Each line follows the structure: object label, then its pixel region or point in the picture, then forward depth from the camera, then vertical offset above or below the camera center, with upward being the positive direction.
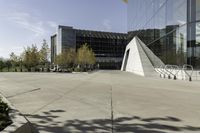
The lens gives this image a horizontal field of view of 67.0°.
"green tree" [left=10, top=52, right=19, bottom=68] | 38.34 +1.64
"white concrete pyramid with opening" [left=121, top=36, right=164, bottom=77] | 20.16 +0.88
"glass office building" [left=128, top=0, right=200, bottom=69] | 13.18 +3.96
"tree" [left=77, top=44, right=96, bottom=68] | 38.40 +2.21
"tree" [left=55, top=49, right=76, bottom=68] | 41.53 +1.78
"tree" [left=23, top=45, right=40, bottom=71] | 33.45 +1.68
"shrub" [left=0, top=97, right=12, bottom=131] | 2.99 -1.11
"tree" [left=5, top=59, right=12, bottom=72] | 38.85 +0.36
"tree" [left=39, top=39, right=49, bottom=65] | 36.06 +3.07
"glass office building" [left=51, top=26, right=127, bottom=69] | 59.03 +9.30
